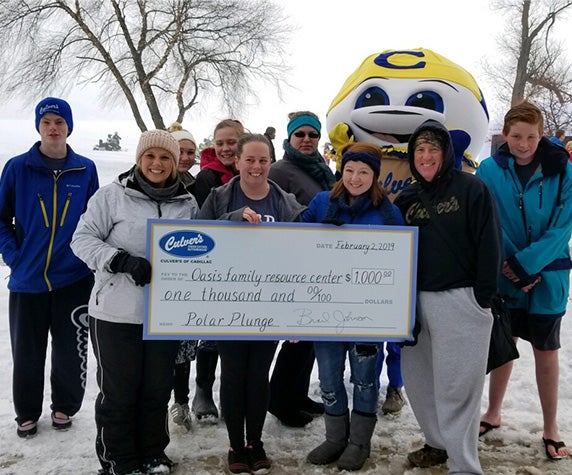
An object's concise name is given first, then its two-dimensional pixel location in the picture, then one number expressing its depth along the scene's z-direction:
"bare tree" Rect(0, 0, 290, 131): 16.25
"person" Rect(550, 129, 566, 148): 11.45
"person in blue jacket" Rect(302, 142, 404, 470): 2.65
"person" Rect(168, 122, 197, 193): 3.61
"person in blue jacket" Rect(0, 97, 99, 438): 2.95
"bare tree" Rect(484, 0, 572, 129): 14.50
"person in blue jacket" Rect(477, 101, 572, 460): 2.77
